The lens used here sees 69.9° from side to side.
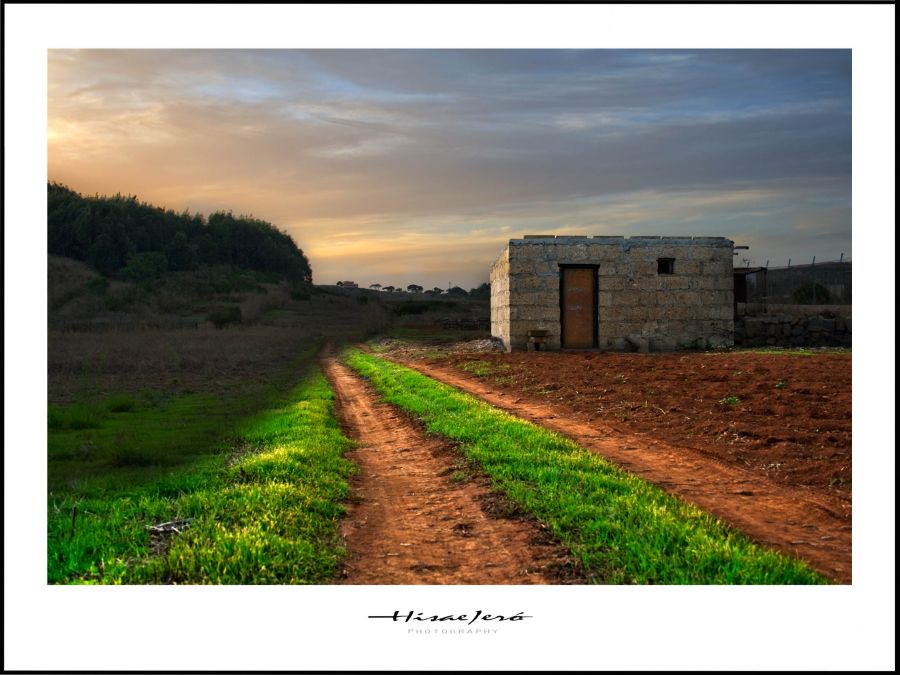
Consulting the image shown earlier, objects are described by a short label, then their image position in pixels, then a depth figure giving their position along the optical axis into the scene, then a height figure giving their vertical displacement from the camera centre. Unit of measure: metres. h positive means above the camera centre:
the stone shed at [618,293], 24.61 +1.33
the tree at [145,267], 62.62 +5.99
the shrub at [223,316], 44.59 +0.75
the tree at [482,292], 78.91 +4.50
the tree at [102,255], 64.31 +7.25
